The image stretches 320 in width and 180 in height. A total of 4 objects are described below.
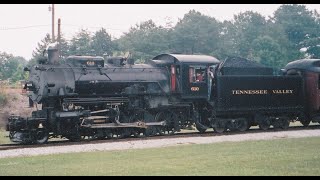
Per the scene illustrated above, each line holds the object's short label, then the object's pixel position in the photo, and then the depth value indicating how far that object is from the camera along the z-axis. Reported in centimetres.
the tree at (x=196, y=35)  7569
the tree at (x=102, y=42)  8291
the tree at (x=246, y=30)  8506
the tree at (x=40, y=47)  8200
